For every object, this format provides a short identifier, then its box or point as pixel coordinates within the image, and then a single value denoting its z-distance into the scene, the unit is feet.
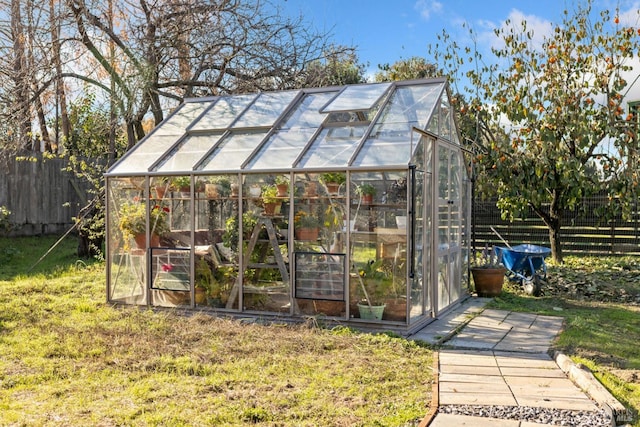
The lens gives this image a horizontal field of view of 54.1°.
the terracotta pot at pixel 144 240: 25.36
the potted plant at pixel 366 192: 21.81
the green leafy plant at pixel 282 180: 23.06
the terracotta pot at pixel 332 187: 22.30
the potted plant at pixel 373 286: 21.76
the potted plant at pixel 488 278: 29.45
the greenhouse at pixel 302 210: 21.80
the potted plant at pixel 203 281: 24.56
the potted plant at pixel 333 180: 22.22
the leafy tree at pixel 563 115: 35.60
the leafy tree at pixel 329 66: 36.96
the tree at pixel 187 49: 34.22
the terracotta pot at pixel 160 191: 25.25
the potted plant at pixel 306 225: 22.68
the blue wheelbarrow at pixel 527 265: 30.53
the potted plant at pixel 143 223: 25.30
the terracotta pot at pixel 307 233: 22.68
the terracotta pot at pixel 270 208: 23.44
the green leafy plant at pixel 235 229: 23.76
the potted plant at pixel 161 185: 25.20
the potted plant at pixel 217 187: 24.40
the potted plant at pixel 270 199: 23.38
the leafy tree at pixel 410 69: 47.22
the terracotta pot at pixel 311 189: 22.68
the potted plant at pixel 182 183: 24.86
